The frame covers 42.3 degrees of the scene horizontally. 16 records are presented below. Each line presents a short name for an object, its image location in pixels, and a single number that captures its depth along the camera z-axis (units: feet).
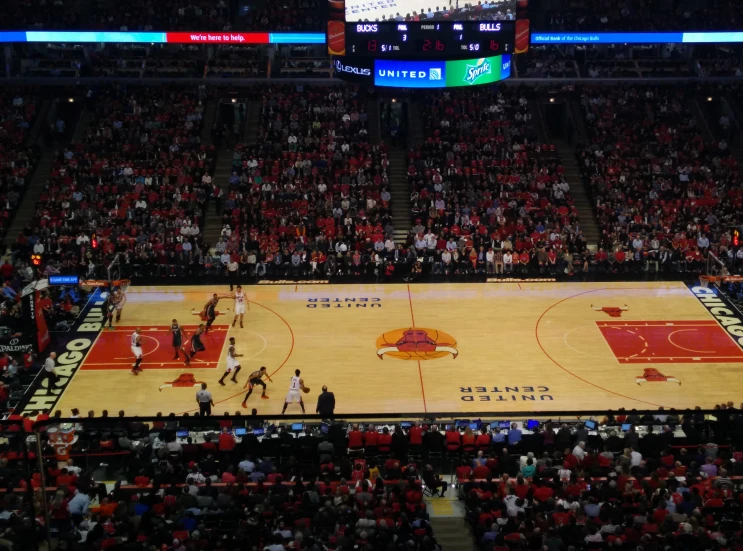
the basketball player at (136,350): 92.79
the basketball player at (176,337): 93.60
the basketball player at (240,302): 103.56
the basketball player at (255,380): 85.51
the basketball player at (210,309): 101.35
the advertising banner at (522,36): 109.40
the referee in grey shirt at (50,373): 88.22
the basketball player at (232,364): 90.09
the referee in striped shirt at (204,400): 81.30
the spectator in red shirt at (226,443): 71.87
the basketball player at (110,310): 104.58
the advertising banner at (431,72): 109.50
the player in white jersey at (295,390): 83.82
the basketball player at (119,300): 104.83
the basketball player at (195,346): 94.58
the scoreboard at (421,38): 108.37
